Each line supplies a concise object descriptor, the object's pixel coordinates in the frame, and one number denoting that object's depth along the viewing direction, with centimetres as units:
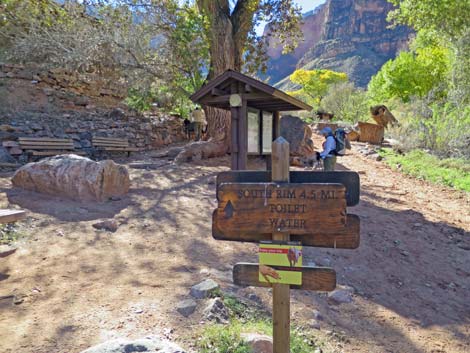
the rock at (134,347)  168
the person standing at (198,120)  1198
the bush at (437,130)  1016
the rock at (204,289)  259
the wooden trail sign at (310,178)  165
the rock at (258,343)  204
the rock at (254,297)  279
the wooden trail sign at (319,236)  160
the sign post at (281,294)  165
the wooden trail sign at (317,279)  161
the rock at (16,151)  787
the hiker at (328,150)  625
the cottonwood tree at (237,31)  873
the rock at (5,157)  755
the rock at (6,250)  324
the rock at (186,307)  235
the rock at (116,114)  1179
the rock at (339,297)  304
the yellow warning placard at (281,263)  161
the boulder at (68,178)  487
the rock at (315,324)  253
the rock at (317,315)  267
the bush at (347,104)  2338
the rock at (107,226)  407
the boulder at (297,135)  931
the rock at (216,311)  231
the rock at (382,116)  1445
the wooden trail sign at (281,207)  156
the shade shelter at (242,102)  523
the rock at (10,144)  783
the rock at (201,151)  838
